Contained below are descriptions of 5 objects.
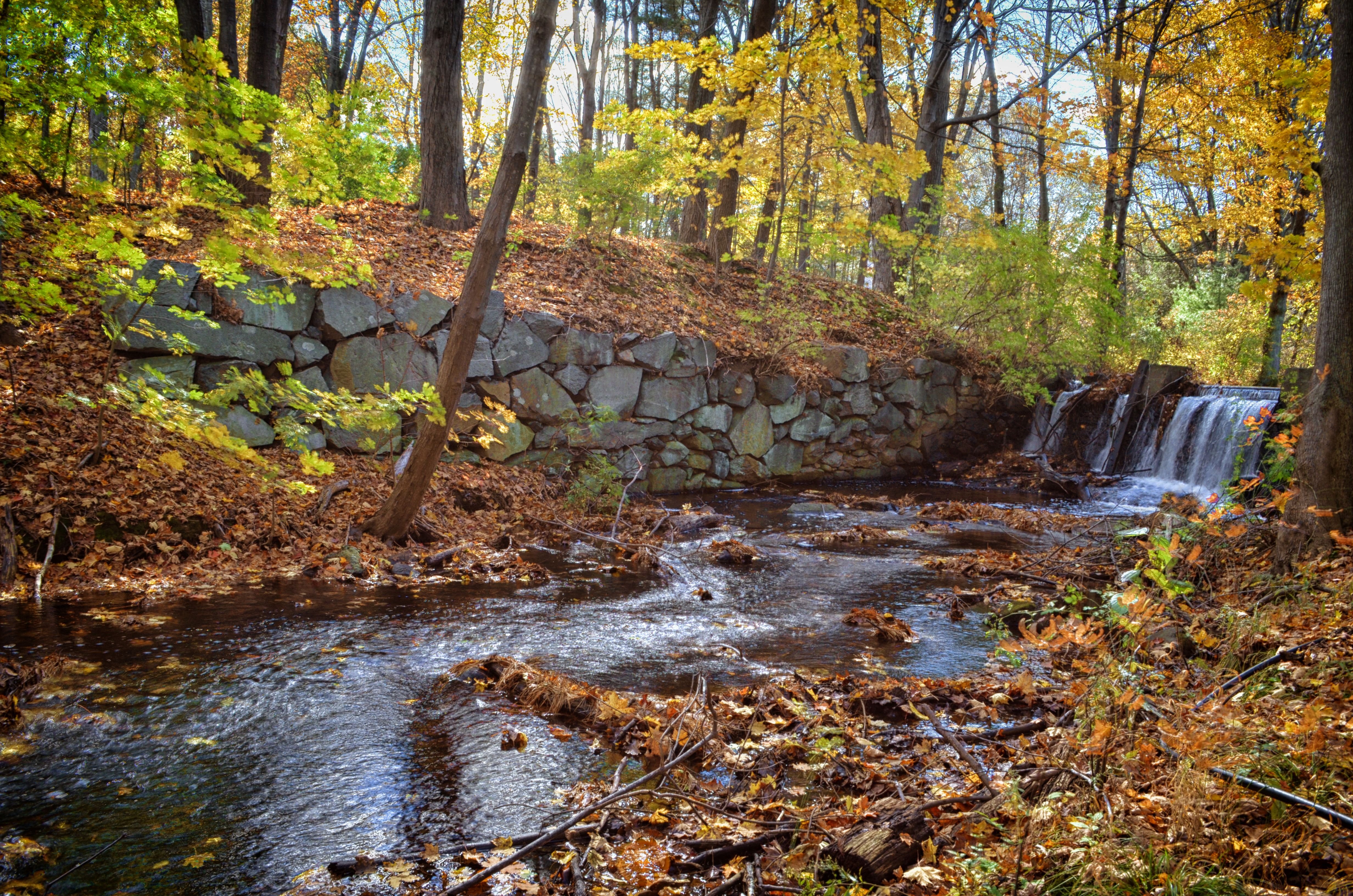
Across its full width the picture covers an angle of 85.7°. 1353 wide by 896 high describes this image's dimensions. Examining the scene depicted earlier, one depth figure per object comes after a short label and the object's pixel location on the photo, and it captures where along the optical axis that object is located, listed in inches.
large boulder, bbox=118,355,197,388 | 236.5
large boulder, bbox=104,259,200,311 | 243.8
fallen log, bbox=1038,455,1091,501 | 407.2
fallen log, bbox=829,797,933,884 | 73.3
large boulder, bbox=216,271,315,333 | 265.1
